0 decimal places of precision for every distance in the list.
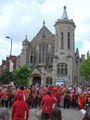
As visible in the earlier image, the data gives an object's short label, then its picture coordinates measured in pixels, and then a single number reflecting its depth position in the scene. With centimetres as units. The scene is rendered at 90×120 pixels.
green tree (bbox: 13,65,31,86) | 2475
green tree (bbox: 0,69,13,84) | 2763
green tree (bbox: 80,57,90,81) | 2714
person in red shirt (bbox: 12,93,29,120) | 412
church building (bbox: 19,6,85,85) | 2638
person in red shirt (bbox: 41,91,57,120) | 477
